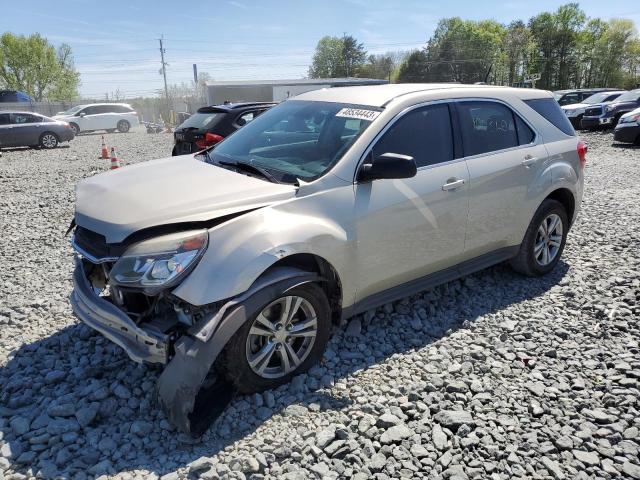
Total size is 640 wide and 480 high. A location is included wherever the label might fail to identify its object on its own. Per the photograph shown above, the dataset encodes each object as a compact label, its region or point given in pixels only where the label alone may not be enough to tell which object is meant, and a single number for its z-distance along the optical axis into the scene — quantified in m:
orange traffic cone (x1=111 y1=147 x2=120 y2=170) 11.91
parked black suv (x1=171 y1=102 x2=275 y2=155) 9.52
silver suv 2.77
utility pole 54.93
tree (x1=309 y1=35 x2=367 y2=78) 94.44
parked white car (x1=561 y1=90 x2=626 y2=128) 21.15
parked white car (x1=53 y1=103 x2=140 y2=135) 28.11
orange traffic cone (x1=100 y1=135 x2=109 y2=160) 15.98
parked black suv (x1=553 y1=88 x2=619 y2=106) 24.97
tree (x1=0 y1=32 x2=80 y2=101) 72.94
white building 50.47
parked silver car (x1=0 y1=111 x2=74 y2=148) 18.28
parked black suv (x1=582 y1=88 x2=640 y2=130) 19.64
